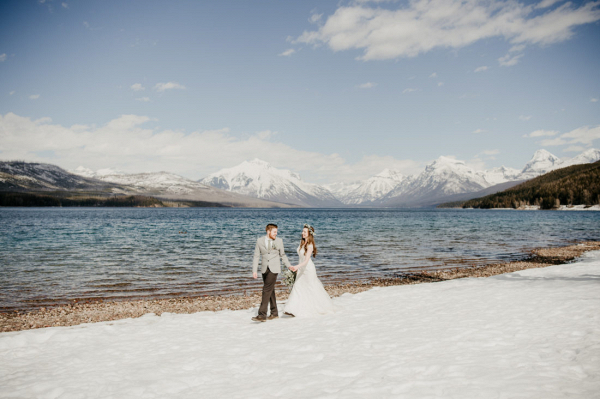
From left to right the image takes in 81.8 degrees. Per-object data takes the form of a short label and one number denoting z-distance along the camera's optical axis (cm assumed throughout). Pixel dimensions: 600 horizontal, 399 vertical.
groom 1285
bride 1330
